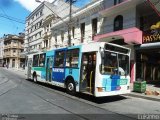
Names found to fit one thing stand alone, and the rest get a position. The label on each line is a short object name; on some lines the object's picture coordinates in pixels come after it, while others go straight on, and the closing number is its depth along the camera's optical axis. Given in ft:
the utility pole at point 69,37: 73.20
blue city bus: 36.50
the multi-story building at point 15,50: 278.05
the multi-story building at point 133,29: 63.05
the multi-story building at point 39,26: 139.94
